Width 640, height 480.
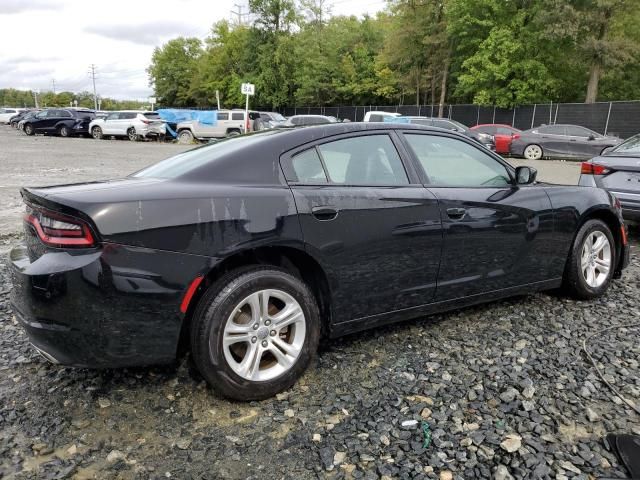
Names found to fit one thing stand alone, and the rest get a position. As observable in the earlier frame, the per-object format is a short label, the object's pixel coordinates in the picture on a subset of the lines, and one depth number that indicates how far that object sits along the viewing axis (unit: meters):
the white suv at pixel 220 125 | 27.41
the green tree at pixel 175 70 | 76.88
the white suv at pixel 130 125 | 28.20
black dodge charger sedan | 2.32
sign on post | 22.49
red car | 20.06
